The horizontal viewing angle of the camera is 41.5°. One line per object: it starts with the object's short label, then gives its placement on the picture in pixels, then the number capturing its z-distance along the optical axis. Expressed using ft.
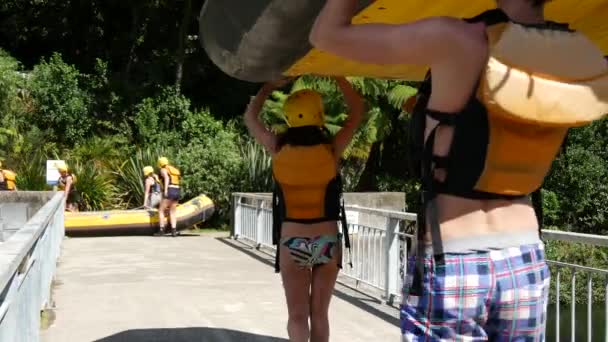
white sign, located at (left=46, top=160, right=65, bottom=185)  61.11
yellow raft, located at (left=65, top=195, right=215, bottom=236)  55.47
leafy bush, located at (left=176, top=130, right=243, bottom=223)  70.59
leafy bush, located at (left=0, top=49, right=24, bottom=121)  82.43
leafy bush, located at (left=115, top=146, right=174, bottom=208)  74.18
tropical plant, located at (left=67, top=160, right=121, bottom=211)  70.98
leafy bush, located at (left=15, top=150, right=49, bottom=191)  71.00
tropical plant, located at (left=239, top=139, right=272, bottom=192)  70.13
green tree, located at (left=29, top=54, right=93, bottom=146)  86.63
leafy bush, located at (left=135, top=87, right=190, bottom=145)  86.02
